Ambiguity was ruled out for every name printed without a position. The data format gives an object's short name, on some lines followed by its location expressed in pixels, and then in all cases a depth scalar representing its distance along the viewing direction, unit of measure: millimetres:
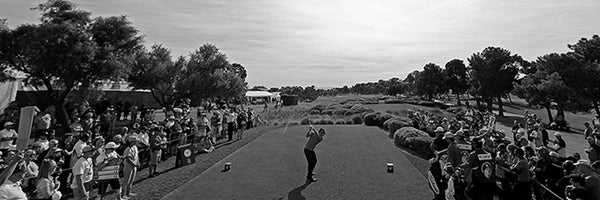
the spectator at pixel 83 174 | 8141
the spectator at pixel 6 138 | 11633
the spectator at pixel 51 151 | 8702
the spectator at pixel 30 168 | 7238
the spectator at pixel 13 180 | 5805
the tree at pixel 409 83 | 133500
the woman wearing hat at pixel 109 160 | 9047
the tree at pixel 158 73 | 31625
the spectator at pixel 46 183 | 7094
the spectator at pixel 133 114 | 24758
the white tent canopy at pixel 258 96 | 80138
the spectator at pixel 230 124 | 21156
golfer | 11773
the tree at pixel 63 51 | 18578
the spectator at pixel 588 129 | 17797
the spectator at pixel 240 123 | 22125
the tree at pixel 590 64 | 31720
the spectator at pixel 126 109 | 28266
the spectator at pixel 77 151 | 9298
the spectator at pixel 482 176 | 7758
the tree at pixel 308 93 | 122094
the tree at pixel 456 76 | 85125
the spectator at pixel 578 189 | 6738
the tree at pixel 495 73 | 58562
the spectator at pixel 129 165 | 9680
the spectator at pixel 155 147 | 12844
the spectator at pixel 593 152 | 10895
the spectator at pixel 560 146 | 11477
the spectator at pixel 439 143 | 9349
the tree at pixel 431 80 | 86812
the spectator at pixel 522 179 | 7809
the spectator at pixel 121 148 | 12512
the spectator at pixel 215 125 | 20203
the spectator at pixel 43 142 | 10162
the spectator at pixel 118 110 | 27750
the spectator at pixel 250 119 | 28522
